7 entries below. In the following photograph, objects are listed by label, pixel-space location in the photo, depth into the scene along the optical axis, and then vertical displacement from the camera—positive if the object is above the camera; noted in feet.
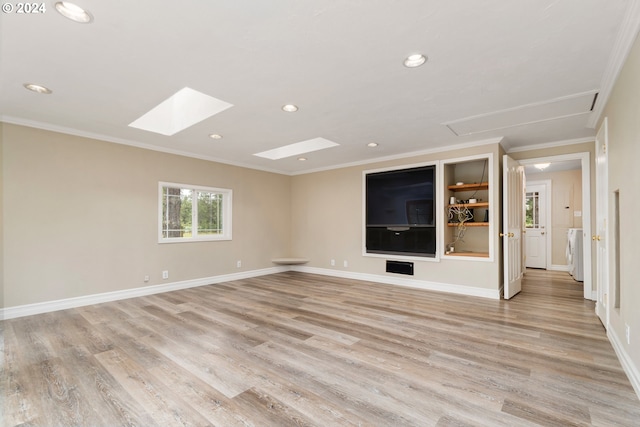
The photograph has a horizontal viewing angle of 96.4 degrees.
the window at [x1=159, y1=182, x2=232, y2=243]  16.56 +0.21
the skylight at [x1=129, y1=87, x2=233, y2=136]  12.03 +4.60
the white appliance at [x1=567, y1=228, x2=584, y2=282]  18.60 -2.66
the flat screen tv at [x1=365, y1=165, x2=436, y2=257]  16.52 +0.27
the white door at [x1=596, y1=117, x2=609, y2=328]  9.51 -0.29
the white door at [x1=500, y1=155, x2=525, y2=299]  14.03 -0.40
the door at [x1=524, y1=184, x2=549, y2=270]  24.38 -0.88
